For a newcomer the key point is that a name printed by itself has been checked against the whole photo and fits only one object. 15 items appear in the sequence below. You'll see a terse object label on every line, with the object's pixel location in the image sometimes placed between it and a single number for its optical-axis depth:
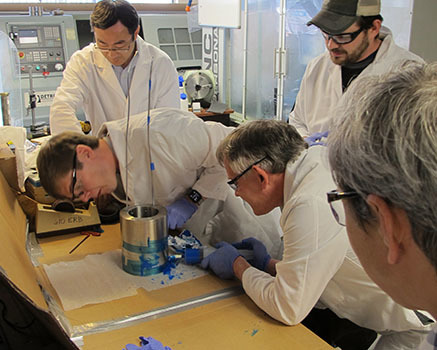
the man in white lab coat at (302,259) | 1.15
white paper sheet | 1.30
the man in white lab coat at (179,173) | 1.66
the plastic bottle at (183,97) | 3.60
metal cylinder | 1.35
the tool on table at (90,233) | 1.69
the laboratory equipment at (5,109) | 2.41
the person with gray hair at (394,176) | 0.49
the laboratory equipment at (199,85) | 3.69
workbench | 1.09
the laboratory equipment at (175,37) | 3.76
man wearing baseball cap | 1.81
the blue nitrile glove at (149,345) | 1.05
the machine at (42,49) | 3.19
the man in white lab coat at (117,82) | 2.28
